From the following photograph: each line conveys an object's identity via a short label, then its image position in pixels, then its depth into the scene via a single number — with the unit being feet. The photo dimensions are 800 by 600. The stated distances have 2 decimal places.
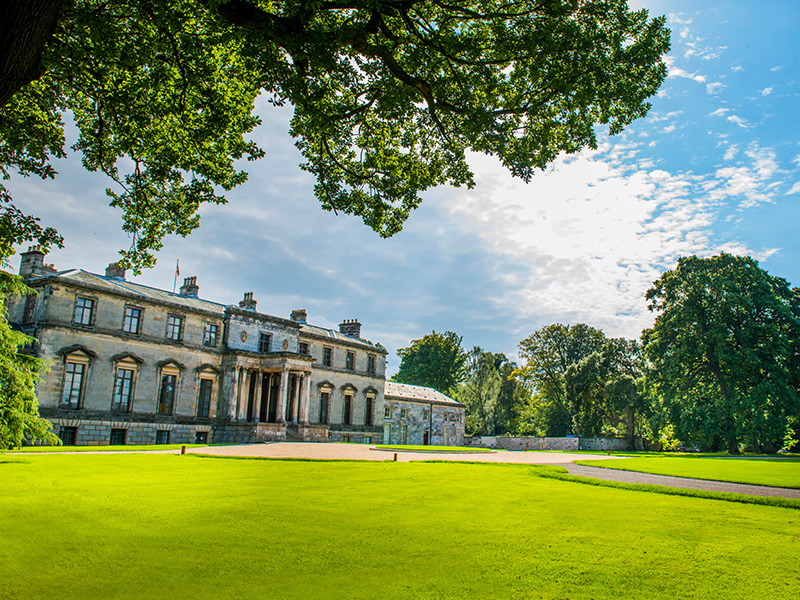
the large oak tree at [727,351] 147.43
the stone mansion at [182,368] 116.57
